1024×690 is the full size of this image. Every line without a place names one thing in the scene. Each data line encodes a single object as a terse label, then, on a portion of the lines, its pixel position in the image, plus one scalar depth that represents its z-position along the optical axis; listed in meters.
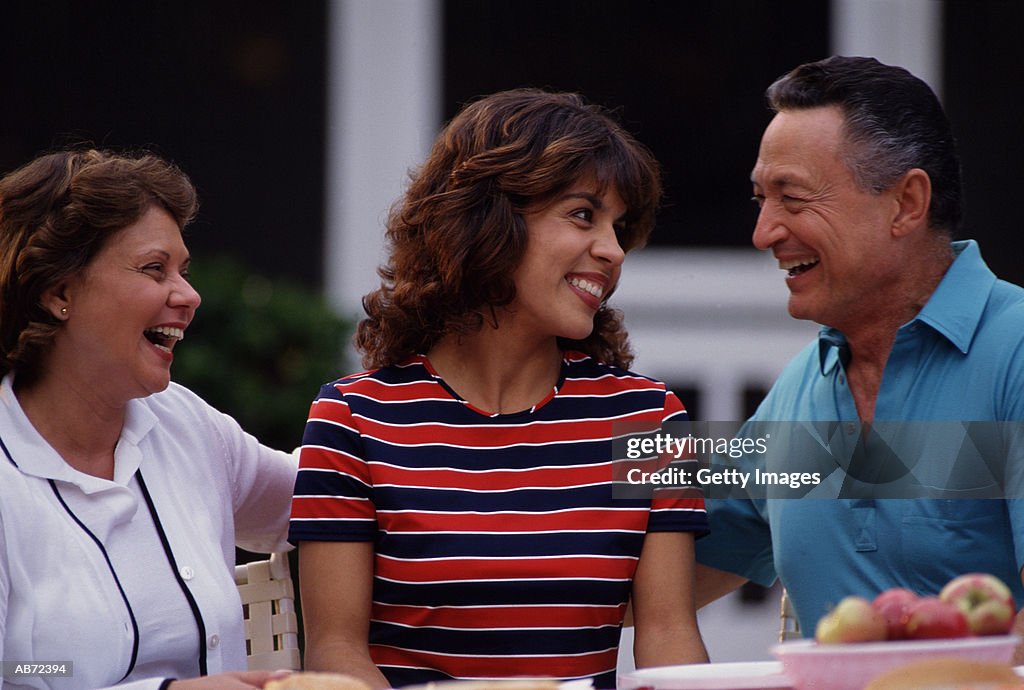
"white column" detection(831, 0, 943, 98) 13.02
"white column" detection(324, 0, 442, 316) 12.86
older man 5.48
